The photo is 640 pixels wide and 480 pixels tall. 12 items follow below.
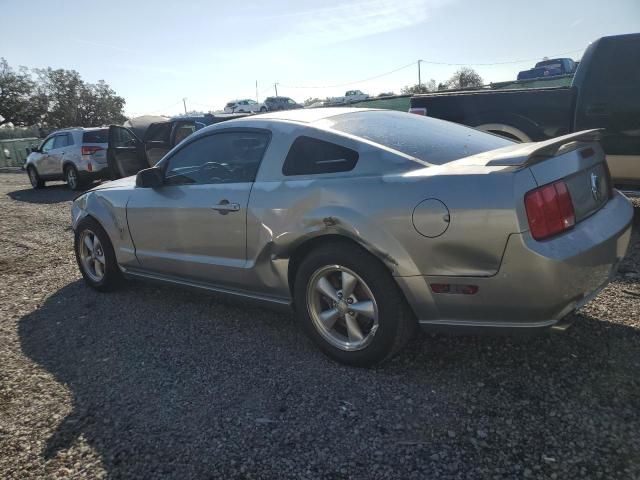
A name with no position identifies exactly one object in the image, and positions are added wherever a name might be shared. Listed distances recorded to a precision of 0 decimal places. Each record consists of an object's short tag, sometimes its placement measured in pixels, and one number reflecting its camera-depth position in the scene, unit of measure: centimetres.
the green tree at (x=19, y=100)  5022
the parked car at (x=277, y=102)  4241
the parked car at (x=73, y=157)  1351
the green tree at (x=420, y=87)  4956
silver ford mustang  244
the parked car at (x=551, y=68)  2425
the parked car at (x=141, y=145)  851
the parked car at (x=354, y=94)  4484
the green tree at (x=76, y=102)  5362
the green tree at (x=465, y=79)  5262
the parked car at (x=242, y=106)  4628
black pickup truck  557
